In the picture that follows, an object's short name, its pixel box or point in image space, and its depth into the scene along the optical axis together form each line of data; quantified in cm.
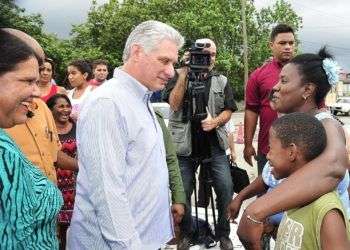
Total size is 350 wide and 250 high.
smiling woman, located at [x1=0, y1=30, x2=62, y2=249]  145
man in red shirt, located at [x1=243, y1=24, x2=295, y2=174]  420
